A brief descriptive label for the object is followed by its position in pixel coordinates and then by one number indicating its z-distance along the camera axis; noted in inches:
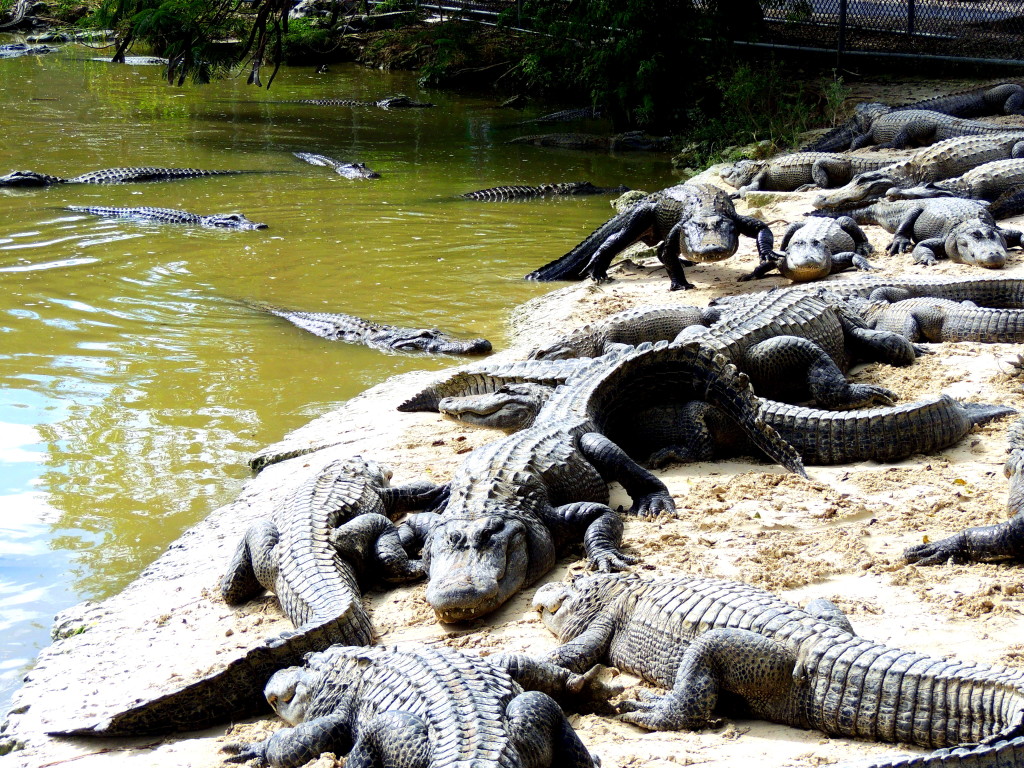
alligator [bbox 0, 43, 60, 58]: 1250.6
